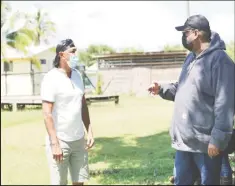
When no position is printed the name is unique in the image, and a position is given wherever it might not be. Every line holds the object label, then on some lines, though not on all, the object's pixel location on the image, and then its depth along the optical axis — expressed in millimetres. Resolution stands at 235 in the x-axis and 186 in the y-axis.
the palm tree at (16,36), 15281
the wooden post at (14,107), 22594
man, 2535
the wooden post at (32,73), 25453
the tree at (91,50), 55688
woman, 3660
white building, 25688
